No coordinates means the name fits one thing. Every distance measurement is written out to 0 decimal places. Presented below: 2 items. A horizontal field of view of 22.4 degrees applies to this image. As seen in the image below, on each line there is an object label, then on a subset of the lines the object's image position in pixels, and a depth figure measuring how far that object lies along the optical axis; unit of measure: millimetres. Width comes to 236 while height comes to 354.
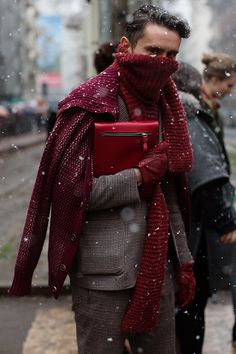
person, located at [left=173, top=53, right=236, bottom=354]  2840
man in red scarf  2119
